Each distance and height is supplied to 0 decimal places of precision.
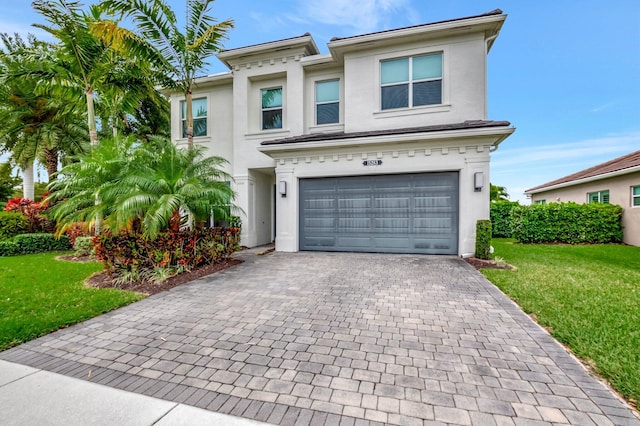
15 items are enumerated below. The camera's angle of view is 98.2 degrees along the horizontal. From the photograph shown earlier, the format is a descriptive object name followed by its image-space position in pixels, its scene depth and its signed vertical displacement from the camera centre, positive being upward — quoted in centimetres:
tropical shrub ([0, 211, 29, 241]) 1155 -52
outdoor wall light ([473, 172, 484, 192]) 839 +101
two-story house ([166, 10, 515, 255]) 886 +259
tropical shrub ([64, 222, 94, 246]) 1109 -82
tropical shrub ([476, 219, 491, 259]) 802 -71
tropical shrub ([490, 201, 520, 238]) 1438 -18
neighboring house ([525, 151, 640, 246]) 1189 +140
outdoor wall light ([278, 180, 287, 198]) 1022 +96
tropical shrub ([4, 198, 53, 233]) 1255 -4
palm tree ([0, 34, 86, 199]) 1415 +468
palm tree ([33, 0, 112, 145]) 892 +565
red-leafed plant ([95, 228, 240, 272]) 647 -92
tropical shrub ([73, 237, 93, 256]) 996 -122
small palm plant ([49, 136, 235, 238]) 628 +64
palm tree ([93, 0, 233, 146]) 870 +591
